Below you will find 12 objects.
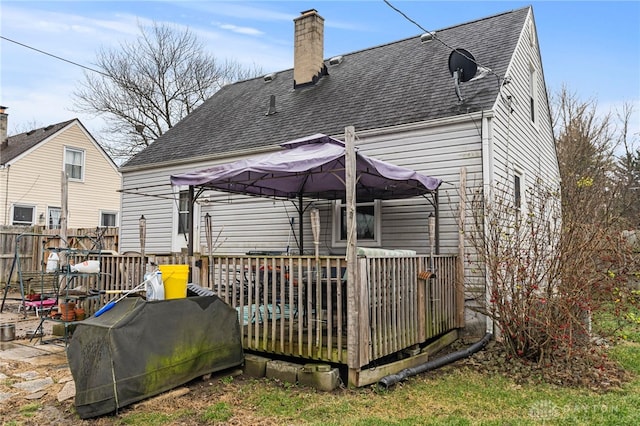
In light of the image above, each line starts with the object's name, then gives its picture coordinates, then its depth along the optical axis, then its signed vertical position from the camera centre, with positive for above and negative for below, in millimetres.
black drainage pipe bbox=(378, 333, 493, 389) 4672 -1375
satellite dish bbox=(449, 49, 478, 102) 8195 +3321
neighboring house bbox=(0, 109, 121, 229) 17156 +2760
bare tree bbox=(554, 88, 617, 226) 16516 +4510
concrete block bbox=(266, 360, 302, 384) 4770 -1336
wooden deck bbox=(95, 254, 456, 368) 4645 -644
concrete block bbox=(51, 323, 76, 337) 6793 -1309
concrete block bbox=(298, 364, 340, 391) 4543 -1327
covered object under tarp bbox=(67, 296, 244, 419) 3801 -961
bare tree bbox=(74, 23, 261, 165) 22016 +7881
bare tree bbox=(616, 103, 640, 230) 17609 +4318
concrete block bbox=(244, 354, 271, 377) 5023 -1343
